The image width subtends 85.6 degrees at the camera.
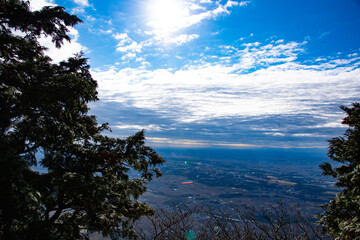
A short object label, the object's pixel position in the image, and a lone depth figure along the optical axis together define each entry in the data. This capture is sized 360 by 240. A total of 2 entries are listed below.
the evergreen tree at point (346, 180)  9.19
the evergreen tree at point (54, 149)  4.77
